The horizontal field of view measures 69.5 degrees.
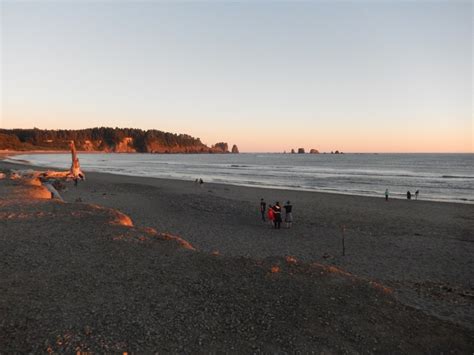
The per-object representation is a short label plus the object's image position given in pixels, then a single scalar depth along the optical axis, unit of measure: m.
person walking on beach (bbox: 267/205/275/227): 19.46
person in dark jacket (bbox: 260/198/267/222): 21.22
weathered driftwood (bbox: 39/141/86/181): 33.88
